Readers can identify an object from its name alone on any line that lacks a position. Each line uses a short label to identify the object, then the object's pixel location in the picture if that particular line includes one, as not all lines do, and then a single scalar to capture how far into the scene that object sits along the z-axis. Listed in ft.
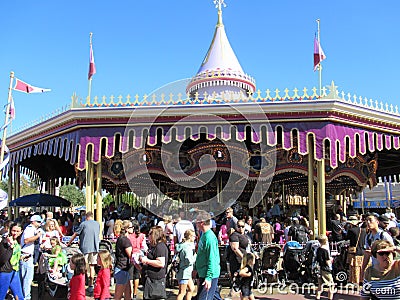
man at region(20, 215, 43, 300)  21.57
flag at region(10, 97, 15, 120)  47.88
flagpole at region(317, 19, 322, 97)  40.31
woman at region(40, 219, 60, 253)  25.84
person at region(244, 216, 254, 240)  29.83
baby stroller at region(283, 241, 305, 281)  26.35
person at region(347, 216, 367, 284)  24.72
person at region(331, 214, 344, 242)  32.19
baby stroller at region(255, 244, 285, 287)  26.53
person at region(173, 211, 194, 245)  28.01
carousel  35.99
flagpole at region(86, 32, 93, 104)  43.18
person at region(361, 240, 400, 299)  11.27
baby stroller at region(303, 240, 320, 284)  25.55
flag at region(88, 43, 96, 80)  44.75
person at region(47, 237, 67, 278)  22.83
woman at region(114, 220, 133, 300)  19.72
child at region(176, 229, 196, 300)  19.56
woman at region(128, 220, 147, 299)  22.05
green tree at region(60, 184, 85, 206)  216.23
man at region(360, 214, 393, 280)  18.97
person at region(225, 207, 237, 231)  28.28
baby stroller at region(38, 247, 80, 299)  22.13
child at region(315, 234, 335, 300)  23.20
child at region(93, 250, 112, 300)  18.65
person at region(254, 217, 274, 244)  32.73
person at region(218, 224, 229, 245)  30.08
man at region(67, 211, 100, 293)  26.55
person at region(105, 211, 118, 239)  38.10
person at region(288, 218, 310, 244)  28.99
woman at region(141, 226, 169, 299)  17.15
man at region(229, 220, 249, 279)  20.29
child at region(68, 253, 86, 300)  15.87
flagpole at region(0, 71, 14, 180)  42.39
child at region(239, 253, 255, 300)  19.07
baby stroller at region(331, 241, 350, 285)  27.30
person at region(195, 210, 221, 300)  16.44
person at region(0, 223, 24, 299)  19.01
